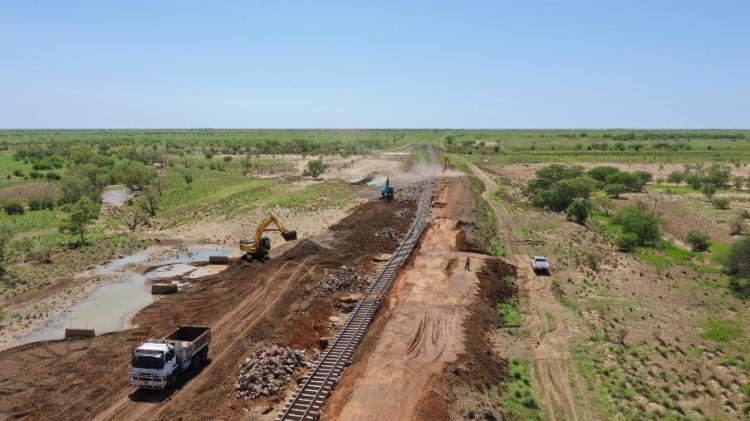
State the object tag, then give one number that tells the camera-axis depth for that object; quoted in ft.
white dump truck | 66.69
